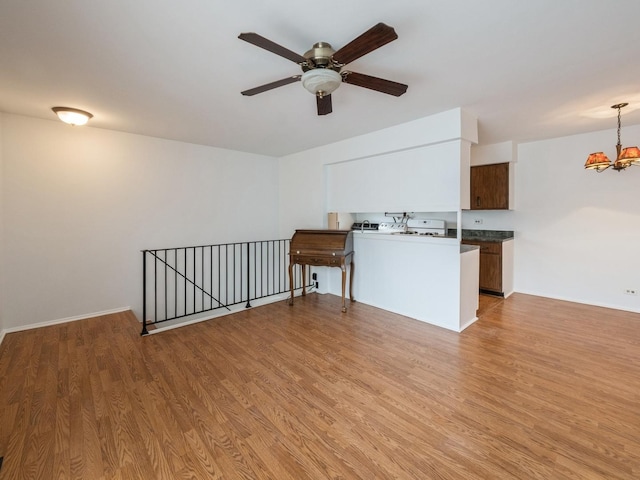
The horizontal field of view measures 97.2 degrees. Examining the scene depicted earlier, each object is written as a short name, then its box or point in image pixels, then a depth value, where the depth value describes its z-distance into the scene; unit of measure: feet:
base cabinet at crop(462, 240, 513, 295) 15.29
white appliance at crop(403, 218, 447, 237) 15.38
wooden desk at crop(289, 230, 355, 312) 13.25
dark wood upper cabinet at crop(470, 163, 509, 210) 15.56
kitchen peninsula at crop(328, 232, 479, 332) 11.18
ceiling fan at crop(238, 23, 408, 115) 4.86
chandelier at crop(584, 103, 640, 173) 10.44
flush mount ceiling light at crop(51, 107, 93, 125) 9.82
